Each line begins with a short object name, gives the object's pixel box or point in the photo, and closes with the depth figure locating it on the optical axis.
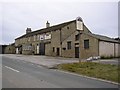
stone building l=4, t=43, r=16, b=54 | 36.27
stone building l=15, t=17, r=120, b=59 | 17.63
